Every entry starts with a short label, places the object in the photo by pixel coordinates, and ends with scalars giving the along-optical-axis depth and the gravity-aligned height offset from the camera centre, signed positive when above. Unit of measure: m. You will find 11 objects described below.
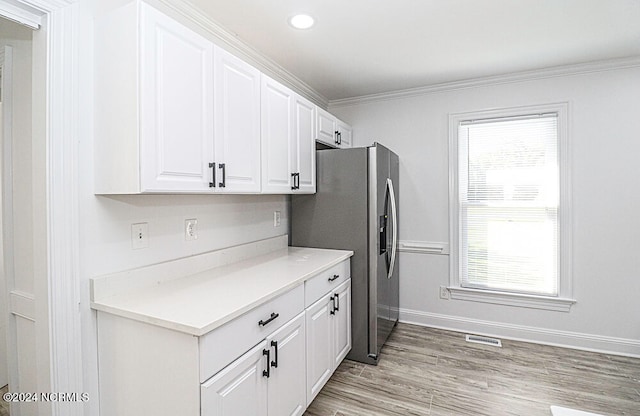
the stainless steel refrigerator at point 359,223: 2.62 -0.14
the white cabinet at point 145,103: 1.32 +0.45
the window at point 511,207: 2.96 -0.02
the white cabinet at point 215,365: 1.19 -0.66
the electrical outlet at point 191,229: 1.92 -0.13
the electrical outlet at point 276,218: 2.82 -0.11
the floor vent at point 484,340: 3.03 -1.29
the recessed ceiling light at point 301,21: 2.04 +1.19
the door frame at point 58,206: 1.32 +0.01
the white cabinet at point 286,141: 2.11 +0.47
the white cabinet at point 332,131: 2.88 +0.73
